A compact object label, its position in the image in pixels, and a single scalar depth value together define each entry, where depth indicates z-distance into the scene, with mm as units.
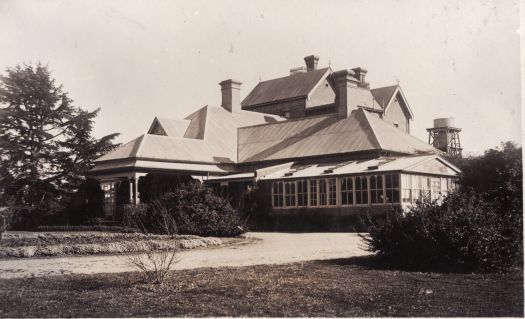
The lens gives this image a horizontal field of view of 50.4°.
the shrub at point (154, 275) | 9586
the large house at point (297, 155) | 26312
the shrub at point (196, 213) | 21297
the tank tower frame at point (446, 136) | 54906
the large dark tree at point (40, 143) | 35125
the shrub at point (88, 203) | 31562
